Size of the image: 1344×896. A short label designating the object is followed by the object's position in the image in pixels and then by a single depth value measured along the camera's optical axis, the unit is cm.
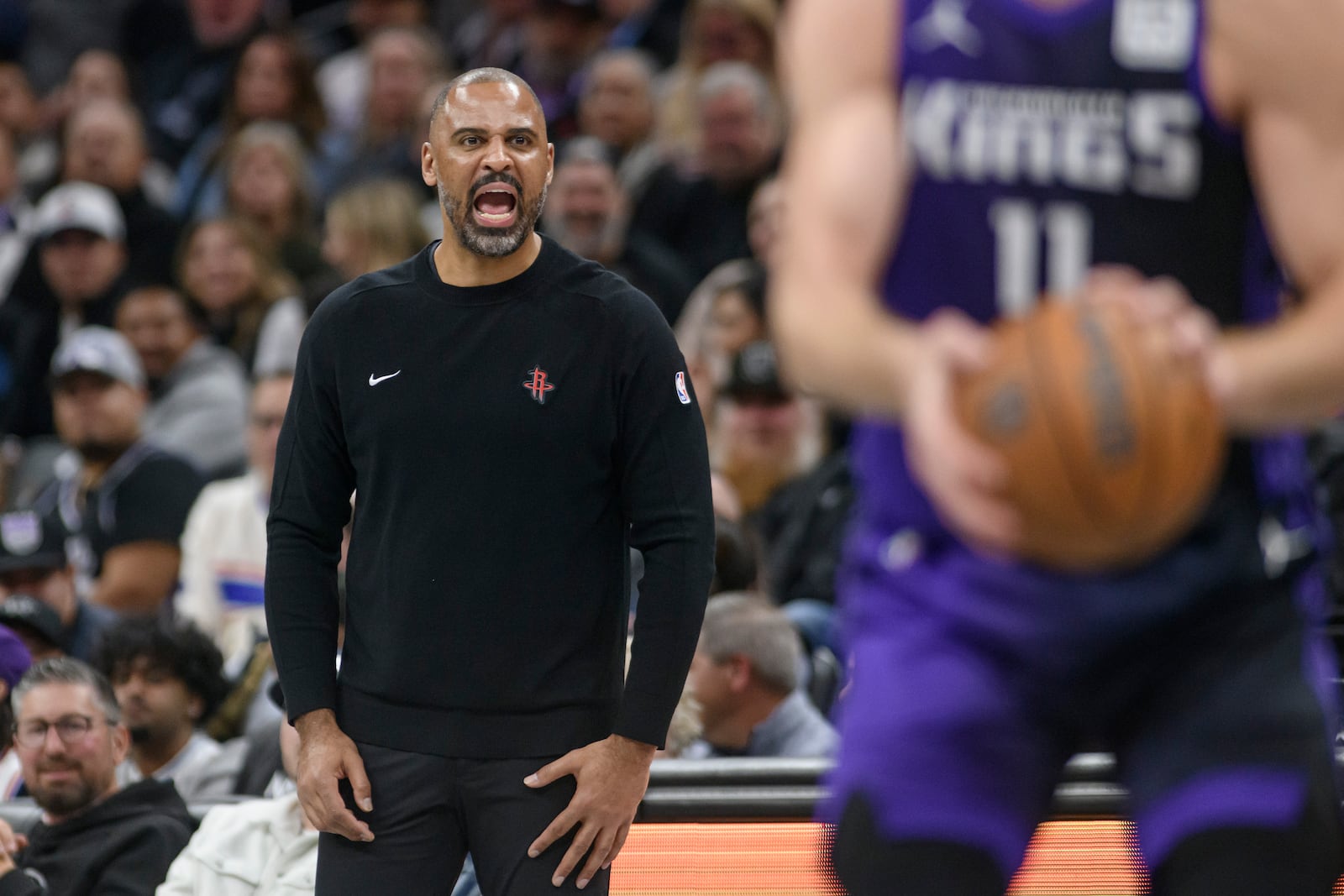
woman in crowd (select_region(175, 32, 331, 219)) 2173
